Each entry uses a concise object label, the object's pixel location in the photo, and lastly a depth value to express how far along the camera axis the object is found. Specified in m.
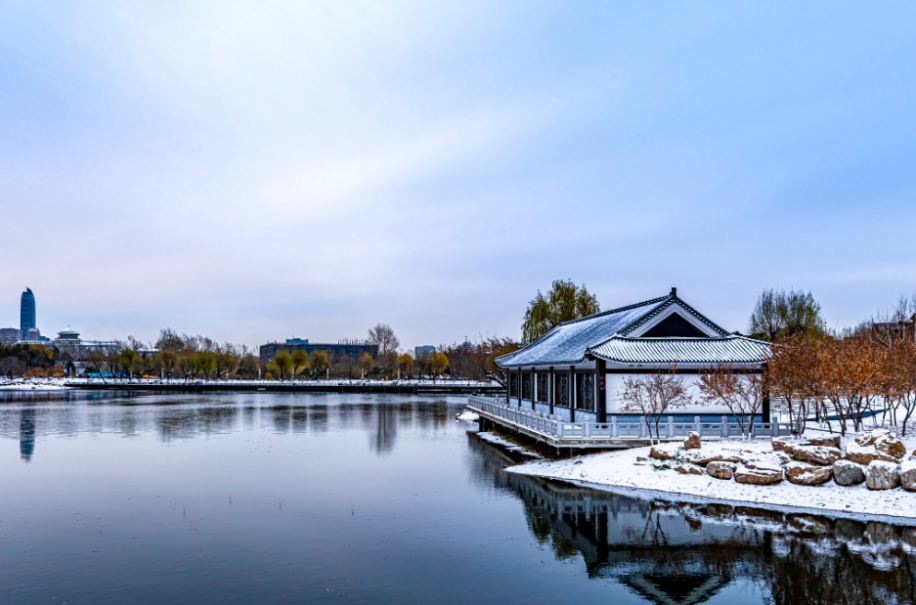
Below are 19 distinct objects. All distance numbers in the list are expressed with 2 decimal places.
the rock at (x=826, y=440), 21.23
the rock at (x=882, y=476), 19.12
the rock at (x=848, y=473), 19.69
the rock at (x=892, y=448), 20.11
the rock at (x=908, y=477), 18.81
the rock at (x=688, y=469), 21.94
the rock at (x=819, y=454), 20.52
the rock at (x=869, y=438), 20.79
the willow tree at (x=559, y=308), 67.69
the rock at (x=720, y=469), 21.30
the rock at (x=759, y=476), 20.59
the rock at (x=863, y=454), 19.77
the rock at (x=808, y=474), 20.09
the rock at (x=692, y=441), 23.08
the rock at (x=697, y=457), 22.19
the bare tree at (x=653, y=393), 26.42
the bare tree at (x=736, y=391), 25.88
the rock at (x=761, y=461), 21.06
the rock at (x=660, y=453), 23.06
